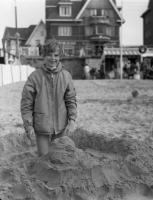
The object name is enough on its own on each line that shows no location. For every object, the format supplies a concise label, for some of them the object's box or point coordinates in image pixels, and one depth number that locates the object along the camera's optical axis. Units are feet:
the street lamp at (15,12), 132.48
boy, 13.53
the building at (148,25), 186.60
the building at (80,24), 185.47
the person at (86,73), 117.01
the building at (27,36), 211.41
